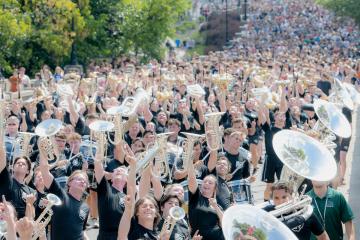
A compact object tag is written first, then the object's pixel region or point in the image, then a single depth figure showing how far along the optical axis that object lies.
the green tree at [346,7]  50.04
